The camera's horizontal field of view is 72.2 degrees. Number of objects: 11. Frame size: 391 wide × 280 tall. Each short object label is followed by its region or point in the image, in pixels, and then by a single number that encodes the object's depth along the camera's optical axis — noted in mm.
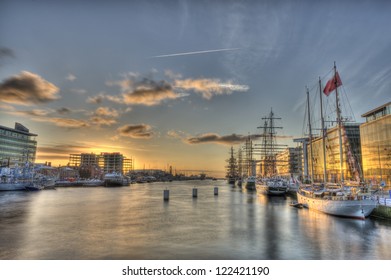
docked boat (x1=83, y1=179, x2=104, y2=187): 120562
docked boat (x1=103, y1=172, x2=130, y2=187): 120244
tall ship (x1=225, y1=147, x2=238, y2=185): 184500
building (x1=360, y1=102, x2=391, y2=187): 50719
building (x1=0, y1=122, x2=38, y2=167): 108688
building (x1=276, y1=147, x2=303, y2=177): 149288
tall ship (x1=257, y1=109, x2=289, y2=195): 59050
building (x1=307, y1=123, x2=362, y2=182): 71712
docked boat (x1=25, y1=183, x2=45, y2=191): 73750
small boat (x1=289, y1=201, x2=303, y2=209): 35969
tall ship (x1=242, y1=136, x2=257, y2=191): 97300
